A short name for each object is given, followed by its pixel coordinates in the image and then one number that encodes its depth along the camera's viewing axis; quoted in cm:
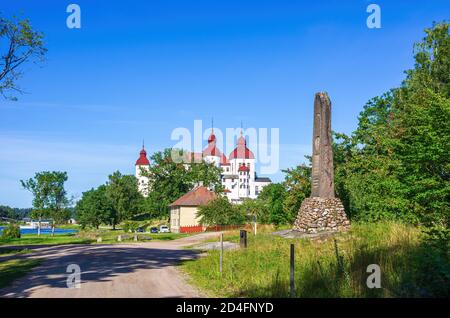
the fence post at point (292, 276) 893
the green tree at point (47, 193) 6656
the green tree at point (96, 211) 8125
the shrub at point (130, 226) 6635
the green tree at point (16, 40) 2621
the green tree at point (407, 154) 2033
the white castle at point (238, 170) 14088
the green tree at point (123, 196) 9701
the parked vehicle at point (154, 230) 7275
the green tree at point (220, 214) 5212
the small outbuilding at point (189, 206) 6491
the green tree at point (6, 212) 16715
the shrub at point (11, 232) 4244
